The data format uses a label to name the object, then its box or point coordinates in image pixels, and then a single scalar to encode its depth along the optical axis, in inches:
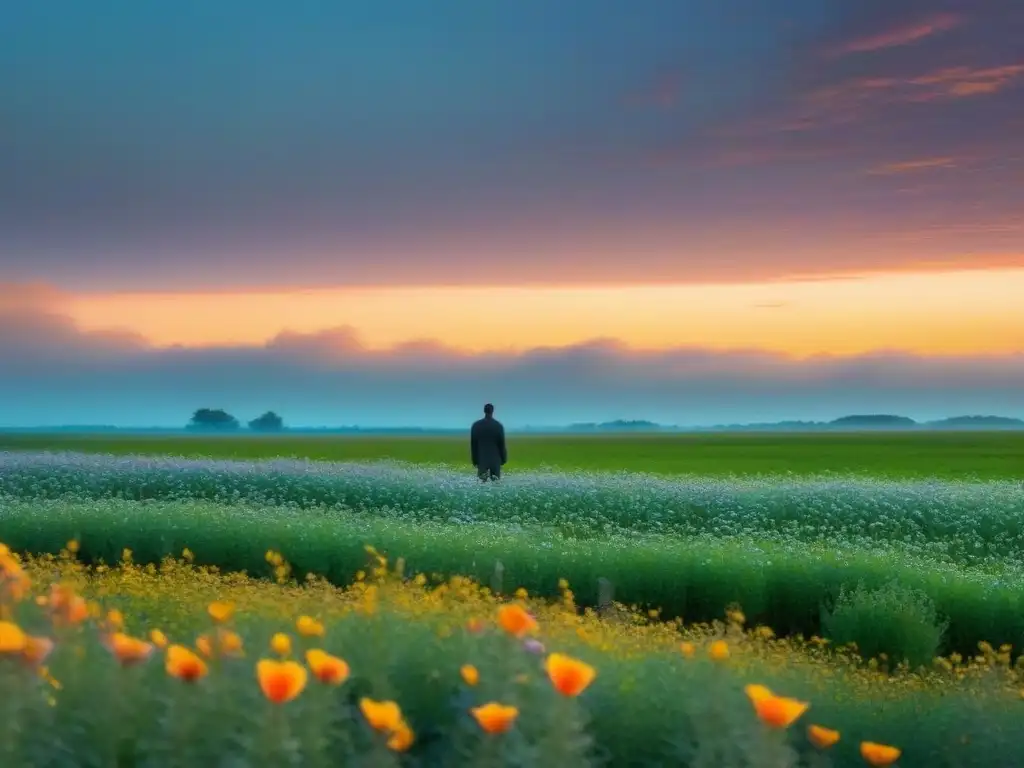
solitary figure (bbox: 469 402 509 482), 828.0
